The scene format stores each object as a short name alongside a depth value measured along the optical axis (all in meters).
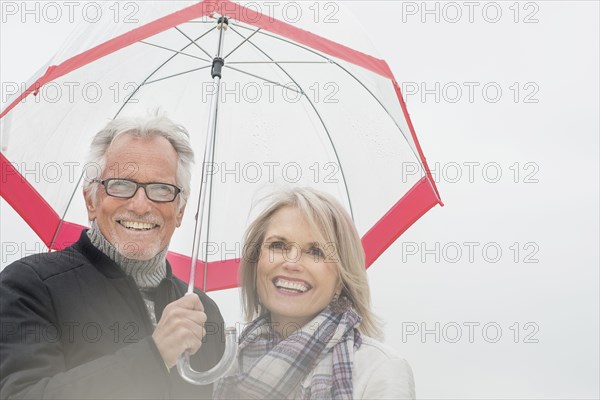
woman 2.90
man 2.30
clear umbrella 3.31
